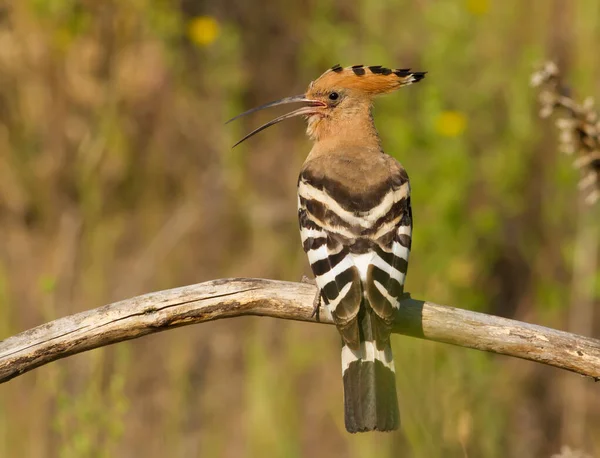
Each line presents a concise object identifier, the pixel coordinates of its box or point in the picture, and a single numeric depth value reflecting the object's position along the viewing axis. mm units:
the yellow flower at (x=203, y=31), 10211
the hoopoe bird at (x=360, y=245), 5719
